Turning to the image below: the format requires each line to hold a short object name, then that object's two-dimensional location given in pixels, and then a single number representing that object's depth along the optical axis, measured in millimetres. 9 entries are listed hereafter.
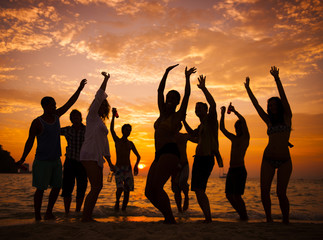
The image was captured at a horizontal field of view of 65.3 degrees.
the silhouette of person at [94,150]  4684
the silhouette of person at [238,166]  6008
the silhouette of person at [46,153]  5125
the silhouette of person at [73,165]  6375
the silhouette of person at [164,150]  4246
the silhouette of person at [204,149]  5070
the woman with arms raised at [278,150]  4867
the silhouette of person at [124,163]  7758
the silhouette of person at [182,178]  7405
